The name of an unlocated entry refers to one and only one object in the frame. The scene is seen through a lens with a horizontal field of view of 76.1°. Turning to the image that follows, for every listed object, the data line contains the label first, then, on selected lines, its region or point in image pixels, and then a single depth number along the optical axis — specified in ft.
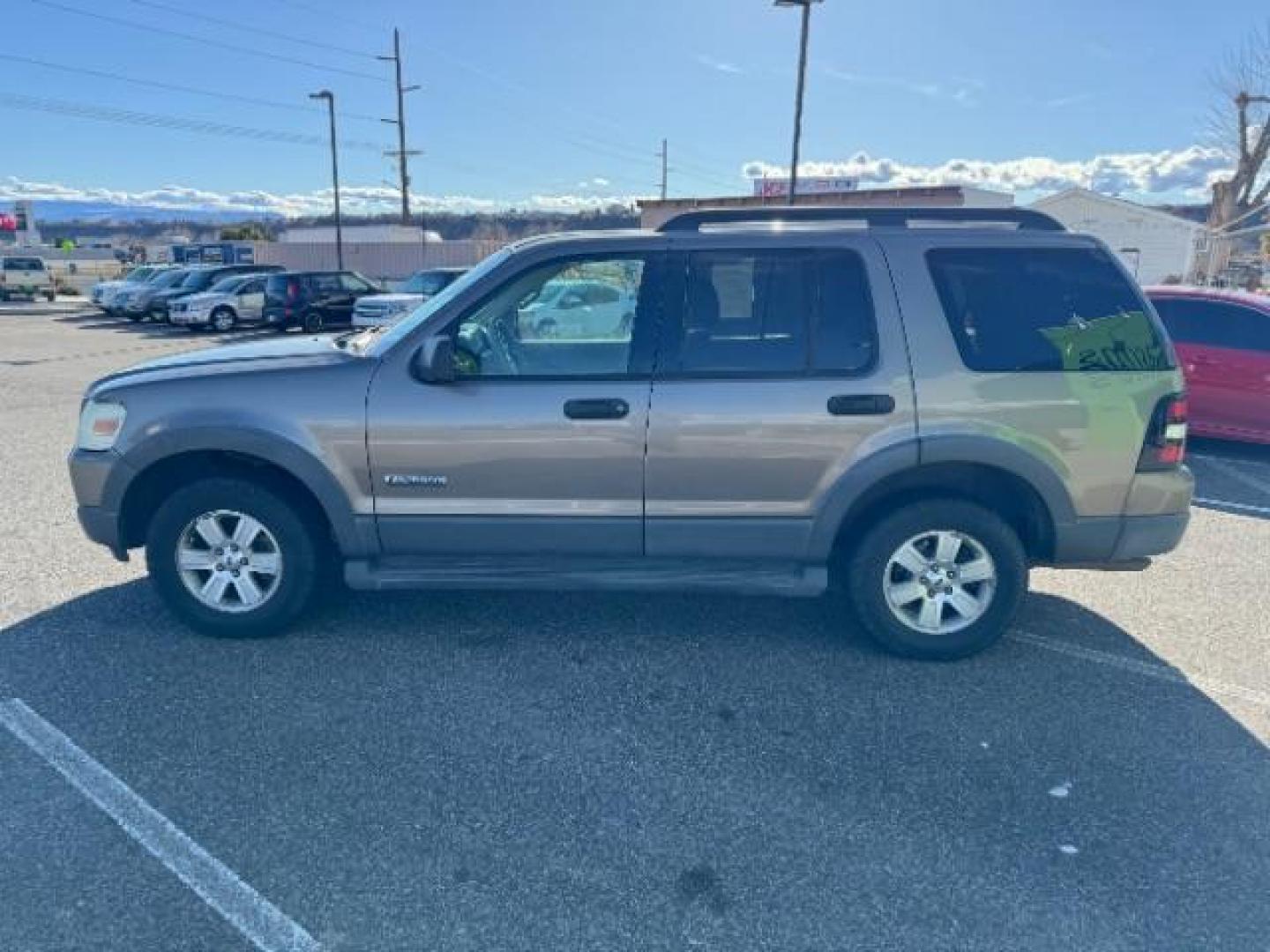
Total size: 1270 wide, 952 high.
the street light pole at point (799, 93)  58.44
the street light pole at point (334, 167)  116.57
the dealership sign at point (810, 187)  98.24
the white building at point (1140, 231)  89.51
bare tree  91.50
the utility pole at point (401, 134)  121.08
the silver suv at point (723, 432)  11.48
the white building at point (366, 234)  140.97
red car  24.57
